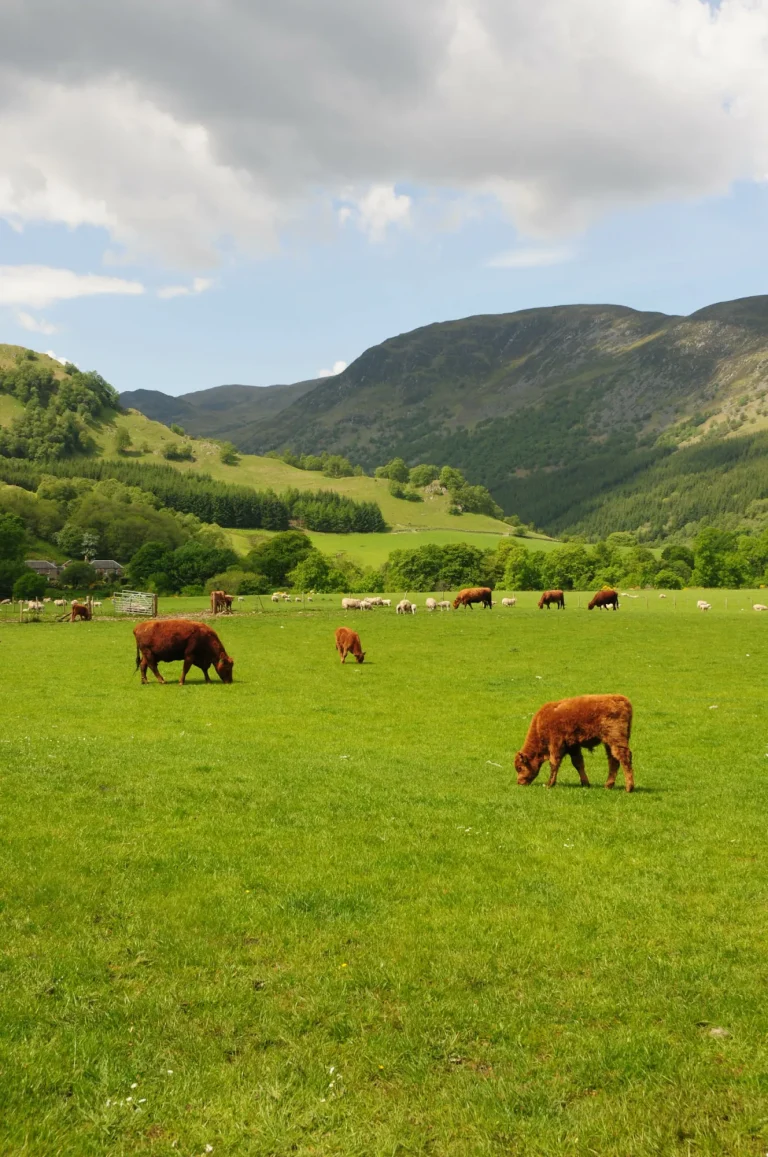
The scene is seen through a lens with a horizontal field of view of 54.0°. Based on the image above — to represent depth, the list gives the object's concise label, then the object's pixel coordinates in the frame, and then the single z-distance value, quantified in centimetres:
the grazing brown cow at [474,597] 8112
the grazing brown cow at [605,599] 8044
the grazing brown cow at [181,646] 3281
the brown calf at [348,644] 4117
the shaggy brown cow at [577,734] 1691
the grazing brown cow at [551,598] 8425
